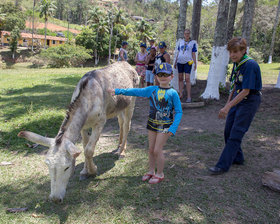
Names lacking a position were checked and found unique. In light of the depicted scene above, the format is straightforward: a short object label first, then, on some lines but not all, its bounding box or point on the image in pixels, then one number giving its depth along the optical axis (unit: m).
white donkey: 3.20
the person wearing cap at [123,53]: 10.65
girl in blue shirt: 3.72
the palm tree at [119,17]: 50.56
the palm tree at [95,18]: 48.17
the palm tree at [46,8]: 56.59
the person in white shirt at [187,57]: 8.53
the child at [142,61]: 10.36
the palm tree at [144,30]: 50.16
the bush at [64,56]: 36.41
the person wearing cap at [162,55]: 8.23
